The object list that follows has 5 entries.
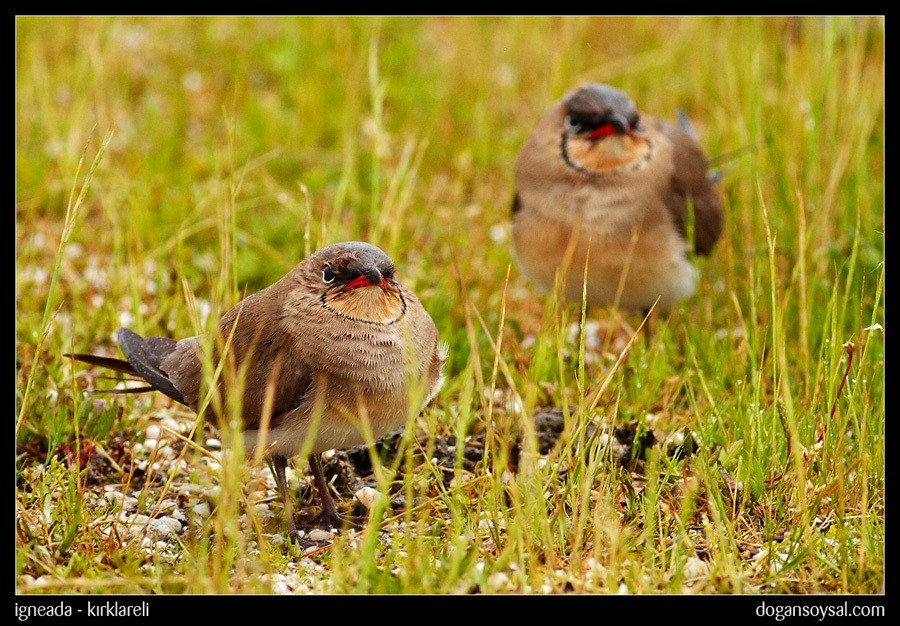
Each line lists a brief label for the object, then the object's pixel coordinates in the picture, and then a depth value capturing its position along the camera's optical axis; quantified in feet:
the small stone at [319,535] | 24.03
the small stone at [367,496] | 25.29
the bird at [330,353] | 22.81
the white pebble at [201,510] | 24.48
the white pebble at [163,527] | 23.46
